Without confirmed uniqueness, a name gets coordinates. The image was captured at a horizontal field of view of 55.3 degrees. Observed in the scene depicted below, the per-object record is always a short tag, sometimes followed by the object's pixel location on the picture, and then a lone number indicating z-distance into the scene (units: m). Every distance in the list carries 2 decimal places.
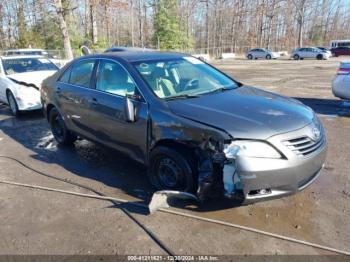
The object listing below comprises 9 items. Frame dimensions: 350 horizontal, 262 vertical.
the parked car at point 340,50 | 46.99
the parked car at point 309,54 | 40.74
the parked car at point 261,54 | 44.59
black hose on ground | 3.04
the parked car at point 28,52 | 15.01
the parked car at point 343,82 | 8.24
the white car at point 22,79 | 8.42
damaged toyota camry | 3.11
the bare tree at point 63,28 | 20.77
